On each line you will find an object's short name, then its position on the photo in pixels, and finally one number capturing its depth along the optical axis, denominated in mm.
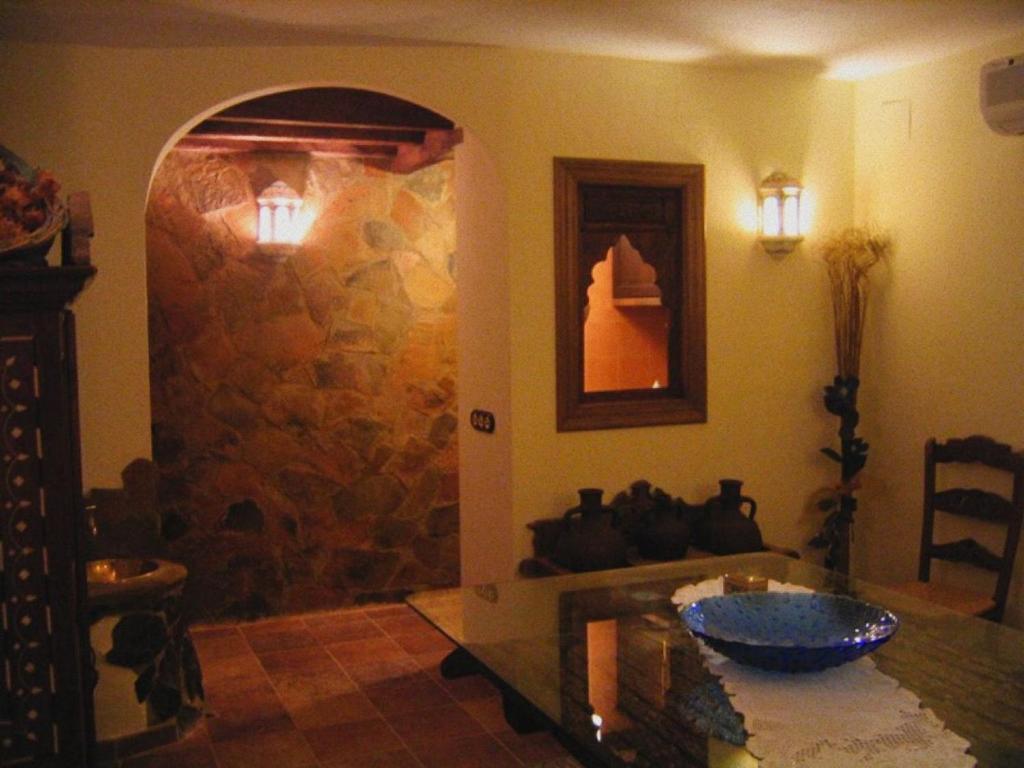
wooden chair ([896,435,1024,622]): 3590
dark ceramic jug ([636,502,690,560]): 3916
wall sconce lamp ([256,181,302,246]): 4781
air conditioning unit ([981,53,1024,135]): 3396
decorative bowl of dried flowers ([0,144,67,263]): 2125
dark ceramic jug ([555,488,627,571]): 3750
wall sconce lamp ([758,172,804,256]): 4234
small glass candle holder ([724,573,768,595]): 2520
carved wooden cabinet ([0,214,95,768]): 2104
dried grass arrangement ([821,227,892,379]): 4316
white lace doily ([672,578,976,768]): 1657
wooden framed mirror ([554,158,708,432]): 4035
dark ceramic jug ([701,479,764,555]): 3984
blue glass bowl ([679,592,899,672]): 1967
